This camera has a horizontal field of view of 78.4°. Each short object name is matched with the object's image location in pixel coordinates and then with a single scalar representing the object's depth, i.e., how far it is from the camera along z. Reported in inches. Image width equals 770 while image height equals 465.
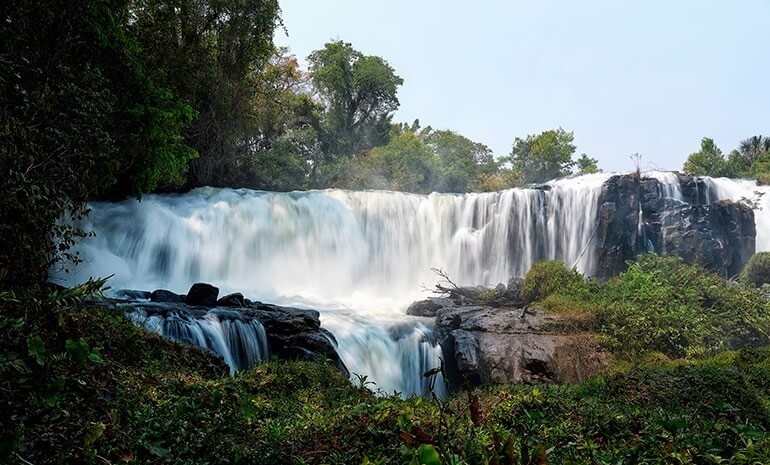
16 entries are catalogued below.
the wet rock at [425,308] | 548.7
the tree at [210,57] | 546.3
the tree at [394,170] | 1295.5
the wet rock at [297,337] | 327.6
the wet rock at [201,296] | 393.1
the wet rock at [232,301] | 402.0
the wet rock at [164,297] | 405.4
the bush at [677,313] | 424.5
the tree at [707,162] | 1662.2
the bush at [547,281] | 540.4
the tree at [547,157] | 1822.1
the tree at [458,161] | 1456.7
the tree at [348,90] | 1400.1
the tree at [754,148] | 1752.0
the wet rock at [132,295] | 402.5
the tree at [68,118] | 191.5
